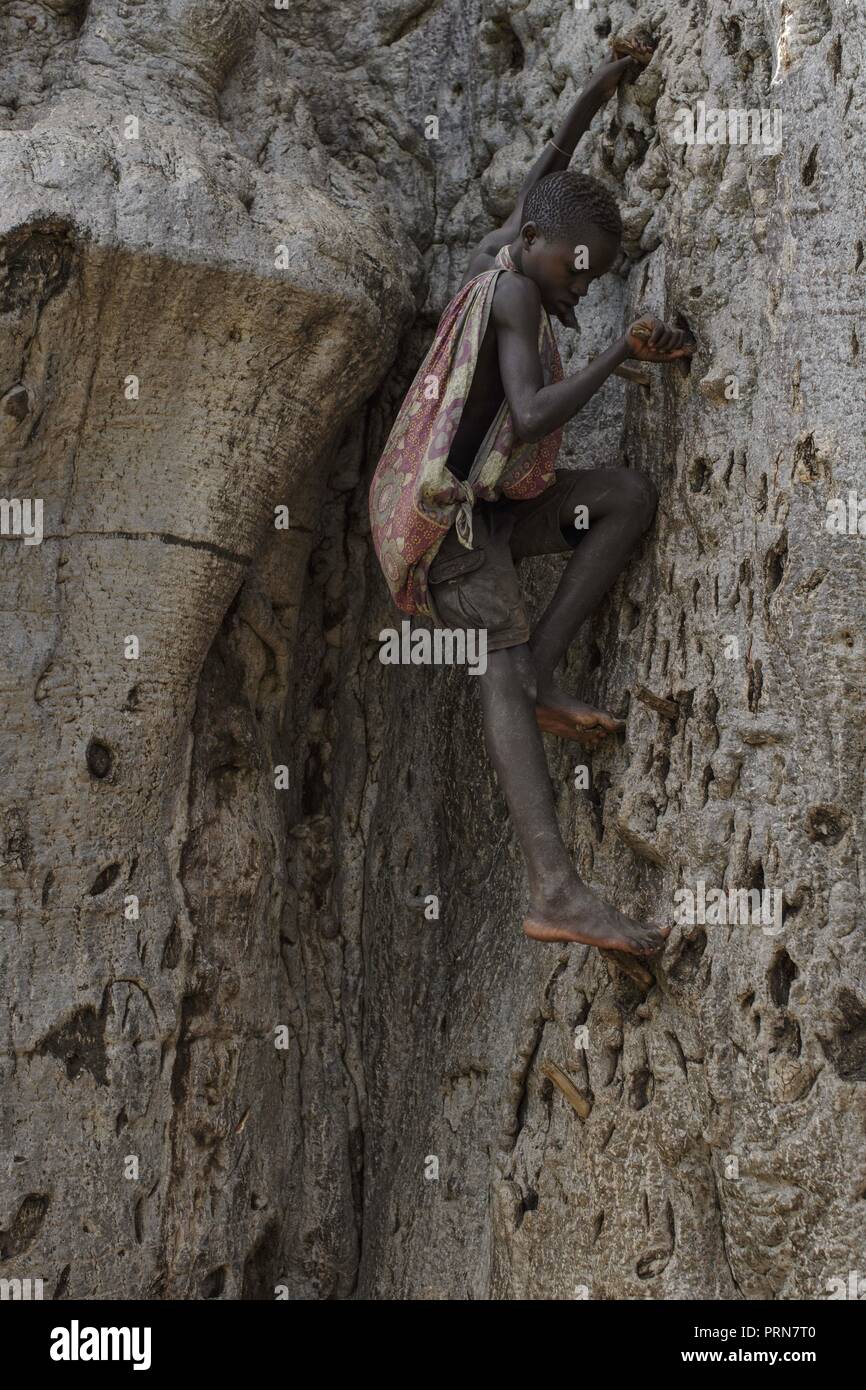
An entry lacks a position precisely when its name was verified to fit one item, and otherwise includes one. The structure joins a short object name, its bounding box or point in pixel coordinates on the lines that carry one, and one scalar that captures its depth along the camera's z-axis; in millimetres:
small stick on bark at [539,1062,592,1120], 4148
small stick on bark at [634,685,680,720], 4059
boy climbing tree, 3949
